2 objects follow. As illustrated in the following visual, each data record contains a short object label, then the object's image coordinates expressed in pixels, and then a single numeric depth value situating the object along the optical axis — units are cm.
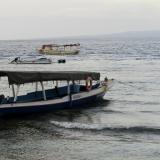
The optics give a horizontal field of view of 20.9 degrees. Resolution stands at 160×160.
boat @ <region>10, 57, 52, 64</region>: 8575
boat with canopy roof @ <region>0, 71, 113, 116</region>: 2964
